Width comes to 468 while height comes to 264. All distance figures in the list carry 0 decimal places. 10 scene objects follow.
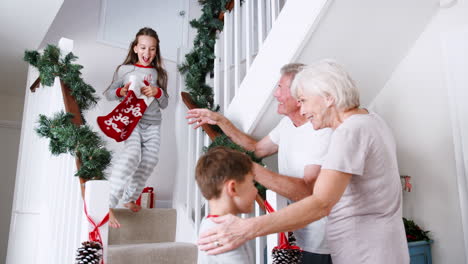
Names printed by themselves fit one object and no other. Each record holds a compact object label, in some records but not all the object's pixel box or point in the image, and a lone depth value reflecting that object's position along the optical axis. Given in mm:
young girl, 2268
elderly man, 1563
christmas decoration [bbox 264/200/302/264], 1468
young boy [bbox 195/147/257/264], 1172
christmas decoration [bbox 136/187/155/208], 2867
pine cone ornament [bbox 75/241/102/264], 1384
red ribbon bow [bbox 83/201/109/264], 1476
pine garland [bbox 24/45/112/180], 1776
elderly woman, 1104
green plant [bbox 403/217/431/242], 2545
